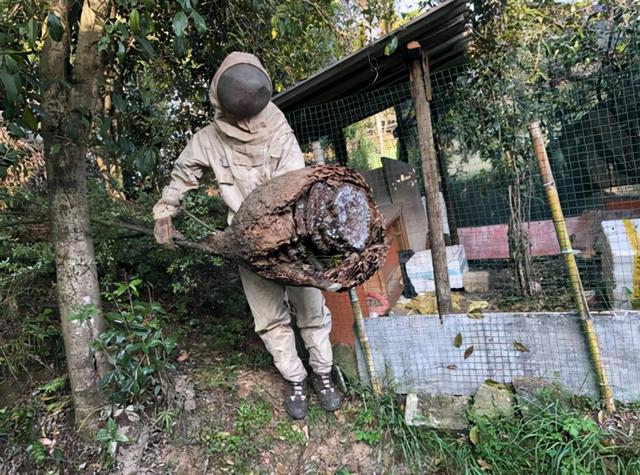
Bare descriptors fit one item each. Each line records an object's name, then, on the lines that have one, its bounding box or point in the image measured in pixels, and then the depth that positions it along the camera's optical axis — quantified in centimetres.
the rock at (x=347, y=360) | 294
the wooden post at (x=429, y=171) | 267
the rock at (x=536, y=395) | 239
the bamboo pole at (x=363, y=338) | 284
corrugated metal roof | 233
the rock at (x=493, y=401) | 245
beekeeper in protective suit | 214
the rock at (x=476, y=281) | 394
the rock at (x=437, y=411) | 255
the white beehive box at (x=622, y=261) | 277
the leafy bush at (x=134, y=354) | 229
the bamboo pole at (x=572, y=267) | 234
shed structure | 249
